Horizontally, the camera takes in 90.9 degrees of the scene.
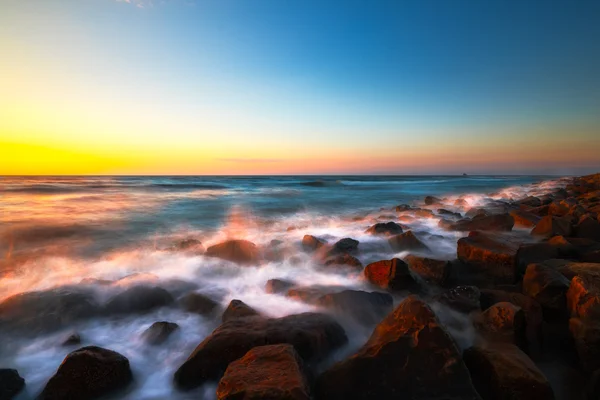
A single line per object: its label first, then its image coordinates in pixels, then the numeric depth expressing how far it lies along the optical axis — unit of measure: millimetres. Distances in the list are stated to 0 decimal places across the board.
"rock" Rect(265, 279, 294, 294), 4785
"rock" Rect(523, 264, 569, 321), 3211
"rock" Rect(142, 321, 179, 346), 3516
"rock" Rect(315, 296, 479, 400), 2248
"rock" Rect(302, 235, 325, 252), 7078
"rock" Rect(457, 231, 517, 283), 4238
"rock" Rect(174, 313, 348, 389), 2799
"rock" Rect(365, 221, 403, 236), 7781
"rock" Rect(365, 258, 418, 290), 4301
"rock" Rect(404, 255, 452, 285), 4461
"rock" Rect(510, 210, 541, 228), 7091
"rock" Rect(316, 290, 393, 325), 3691
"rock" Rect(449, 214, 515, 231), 6717
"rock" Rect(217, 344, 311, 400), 1995
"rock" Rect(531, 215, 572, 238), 5711
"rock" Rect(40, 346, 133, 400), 2582
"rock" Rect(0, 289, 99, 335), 3891
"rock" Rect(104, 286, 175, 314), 4303
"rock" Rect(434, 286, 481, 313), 3499
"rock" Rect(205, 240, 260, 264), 6246
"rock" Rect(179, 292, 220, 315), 4285
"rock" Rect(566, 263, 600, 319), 2701
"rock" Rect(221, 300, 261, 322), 3742
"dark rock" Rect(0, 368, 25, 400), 2686
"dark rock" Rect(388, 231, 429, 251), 6564
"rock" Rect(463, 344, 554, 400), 2158
